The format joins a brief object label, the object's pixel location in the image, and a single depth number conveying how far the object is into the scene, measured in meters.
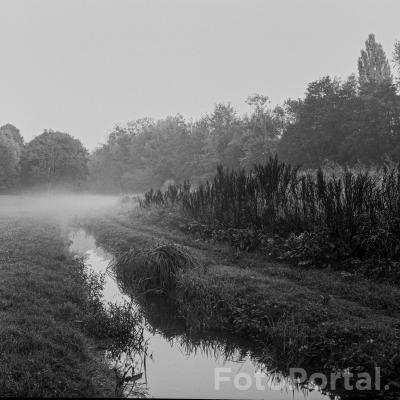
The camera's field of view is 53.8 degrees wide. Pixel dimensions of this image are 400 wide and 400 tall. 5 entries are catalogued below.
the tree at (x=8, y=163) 64.31
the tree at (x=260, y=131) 53.59
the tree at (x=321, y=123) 43.44
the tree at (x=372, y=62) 57.75
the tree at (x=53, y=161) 67.38
